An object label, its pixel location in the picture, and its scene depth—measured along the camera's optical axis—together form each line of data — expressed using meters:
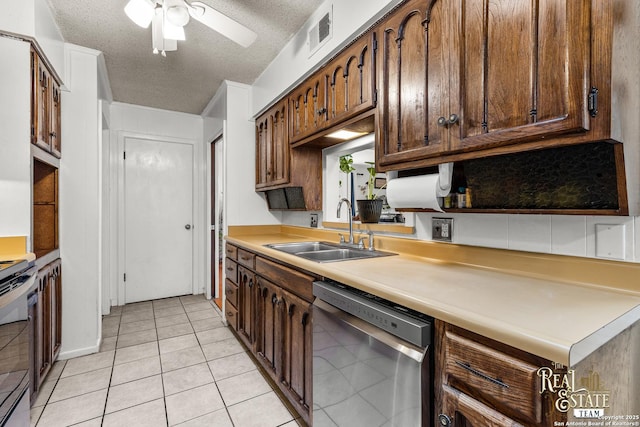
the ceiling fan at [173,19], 1.51
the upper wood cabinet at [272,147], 2.60
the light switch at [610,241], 1.03
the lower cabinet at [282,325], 1.59
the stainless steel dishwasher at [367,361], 0.95
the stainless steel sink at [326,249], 1.95
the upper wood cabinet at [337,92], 1.64
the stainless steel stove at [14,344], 1.22
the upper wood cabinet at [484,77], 0.87
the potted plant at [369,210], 1.99
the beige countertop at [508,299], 0.70
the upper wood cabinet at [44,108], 1.90
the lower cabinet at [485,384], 0.70
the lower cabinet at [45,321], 1.82
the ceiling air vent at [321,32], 1.91
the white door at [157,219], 3.83
